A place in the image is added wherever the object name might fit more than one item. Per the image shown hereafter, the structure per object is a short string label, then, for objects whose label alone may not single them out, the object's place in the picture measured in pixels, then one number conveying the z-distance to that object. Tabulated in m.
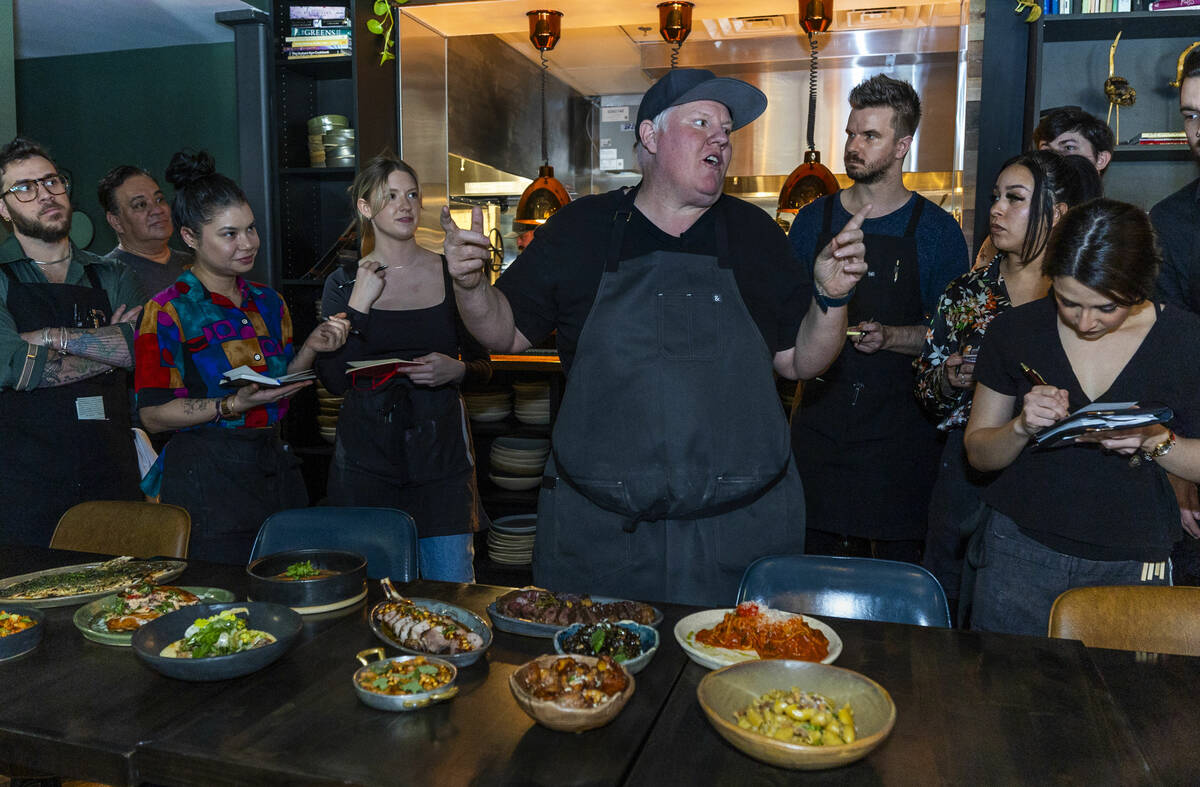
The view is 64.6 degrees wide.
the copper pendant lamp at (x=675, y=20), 4.57
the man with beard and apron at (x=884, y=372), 3.06
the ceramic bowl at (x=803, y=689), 1.22
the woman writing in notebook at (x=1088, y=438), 1.99
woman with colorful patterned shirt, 2.80
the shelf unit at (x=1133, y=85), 4.01
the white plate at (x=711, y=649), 1.56
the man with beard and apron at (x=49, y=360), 2.96
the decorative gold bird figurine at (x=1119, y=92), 3.85
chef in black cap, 2.16
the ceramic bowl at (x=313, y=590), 1.85
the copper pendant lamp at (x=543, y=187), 4.68
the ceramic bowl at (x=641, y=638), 1.55
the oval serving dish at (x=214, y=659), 1.51
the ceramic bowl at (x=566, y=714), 1.32
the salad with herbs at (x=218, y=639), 1.60
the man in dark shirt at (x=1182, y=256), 2.73
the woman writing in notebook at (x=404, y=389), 3.00
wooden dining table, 1.26
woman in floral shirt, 2.60
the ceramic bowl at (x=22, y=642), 1.63
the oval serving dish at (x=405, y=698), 1.41
